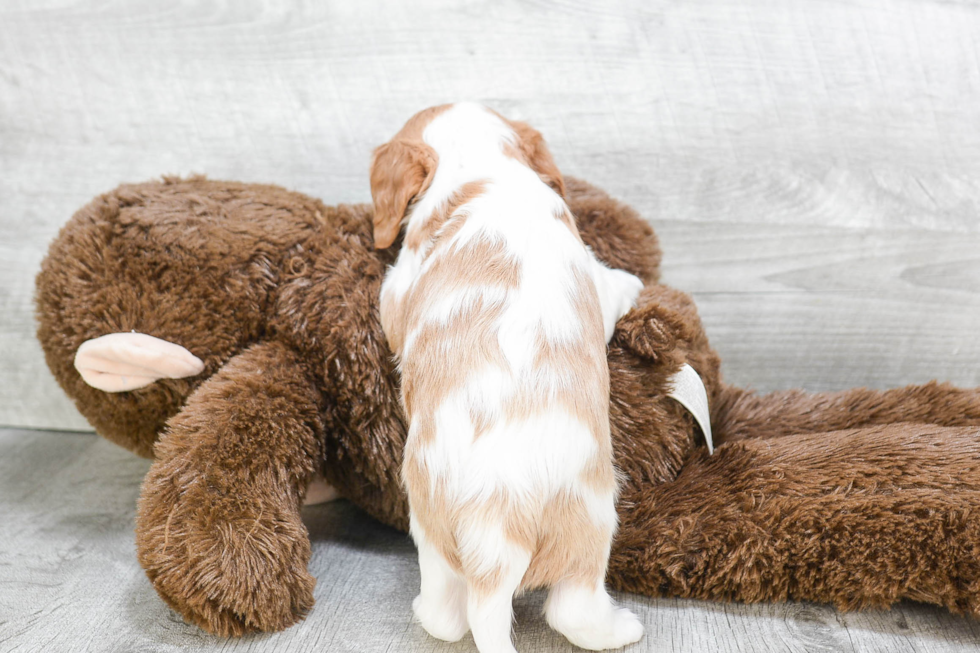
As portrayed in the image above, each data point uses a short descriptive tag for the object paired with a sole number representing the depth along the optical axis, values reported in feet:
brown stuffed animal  3.67
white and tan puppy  3.15
